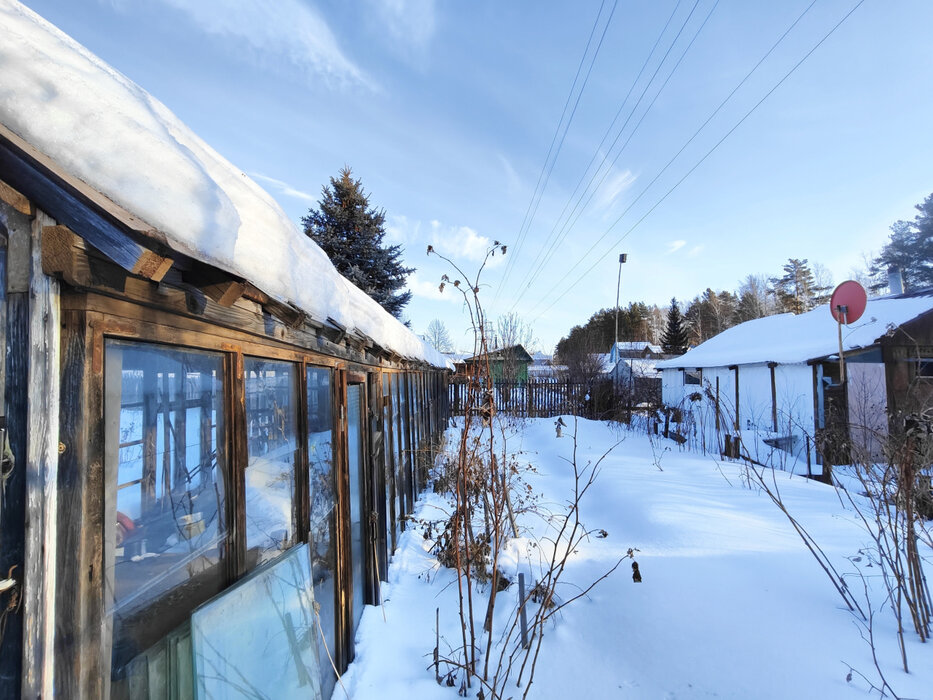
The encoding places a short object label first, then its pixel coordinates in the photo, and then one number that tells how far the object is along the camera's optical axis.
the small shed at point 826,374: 8.75
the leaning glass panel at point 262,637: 1.37
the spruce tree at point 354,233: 17.33
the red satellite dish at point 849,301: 6.72
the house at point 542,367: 18.70
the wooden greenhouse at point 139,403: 0.90
